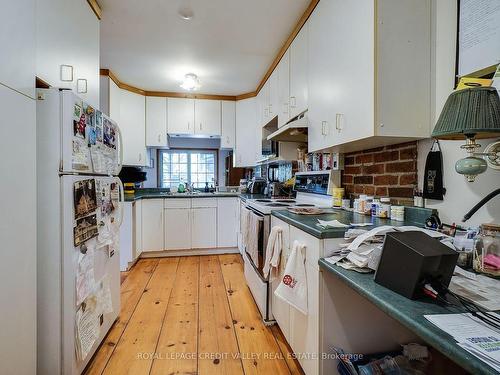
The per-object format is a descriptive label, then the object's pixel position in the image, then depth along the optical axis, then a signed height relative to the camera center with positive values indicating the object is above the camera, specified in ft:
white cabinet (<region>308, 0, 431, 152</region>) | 3.91 +1.84
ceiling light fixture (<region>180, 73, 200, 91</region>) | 10.42 +4.28
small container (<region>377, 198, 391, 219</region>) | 4.81 -0.49
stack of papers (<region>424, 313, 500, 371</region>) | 1.52 -1.03
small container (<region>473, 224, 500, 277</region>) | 2.71 -0.76
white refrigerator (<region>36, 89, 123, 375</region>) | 3.87 -0.82
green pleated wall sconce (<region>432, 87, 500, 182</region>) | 2.53 +0.69
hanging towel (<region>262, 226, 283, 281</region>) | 5.25 -1.48
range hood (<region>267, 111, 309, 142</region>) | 6.61 +1.52
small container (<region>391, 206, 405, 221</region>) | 4.51 -0.54
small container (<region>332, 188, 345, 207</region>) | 6.32 -0.33
